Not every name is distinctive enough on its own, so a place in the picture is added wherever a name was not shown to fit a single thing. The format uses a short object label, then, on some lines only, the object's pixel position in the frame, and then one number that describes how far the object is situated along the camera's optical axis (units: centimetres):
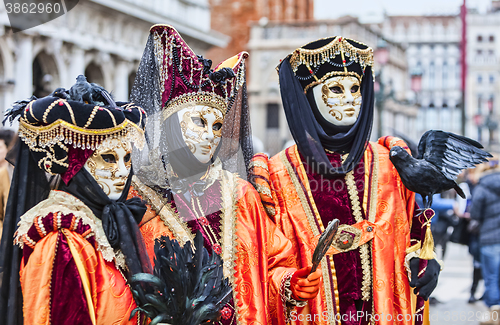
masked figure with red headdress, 270
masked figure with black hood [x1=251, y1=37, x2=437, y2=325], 293
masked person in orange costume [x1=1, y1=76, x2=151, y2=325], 221
